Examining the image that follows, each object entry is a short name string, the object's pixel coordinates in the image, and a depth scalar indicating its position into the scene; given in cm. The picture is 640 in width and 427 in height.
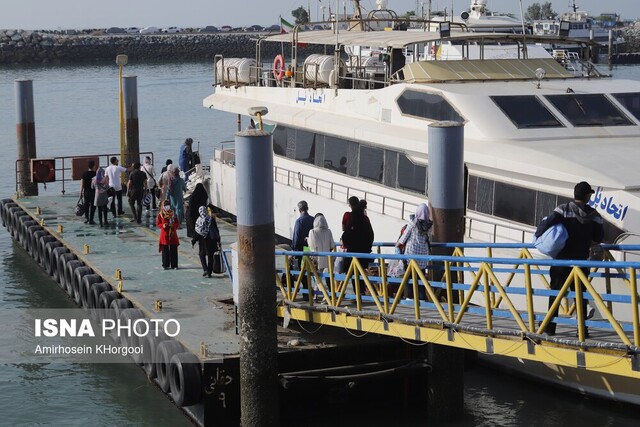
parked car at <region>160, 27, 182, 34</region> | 14262
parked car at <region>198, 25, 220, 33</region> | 15050
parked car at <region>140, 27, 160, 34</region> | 14239
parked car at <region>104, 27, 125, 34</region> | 14219
